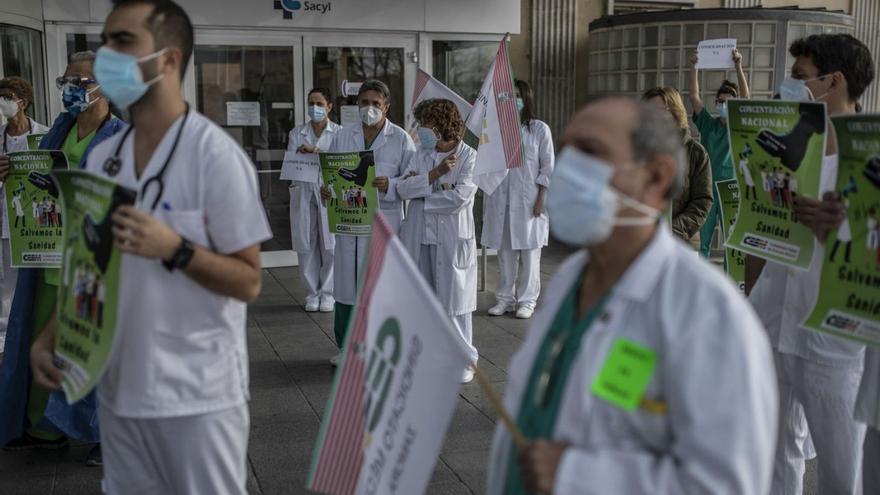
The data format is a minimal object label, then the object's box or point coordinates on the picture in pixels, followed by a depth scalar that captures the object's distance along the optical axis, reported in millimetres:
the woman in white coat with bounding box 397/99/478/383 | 6094
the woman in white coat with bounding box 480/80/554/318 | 8398
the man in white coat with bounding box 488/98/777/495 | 1543
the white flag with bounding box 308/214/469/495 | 2291
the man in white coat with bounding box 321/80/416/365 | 6438
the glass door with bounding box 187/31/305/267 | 10367
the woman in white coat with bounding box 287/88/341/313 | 8641
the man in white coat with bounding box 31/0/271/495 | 2451
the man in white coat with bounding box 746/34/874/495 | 3186
